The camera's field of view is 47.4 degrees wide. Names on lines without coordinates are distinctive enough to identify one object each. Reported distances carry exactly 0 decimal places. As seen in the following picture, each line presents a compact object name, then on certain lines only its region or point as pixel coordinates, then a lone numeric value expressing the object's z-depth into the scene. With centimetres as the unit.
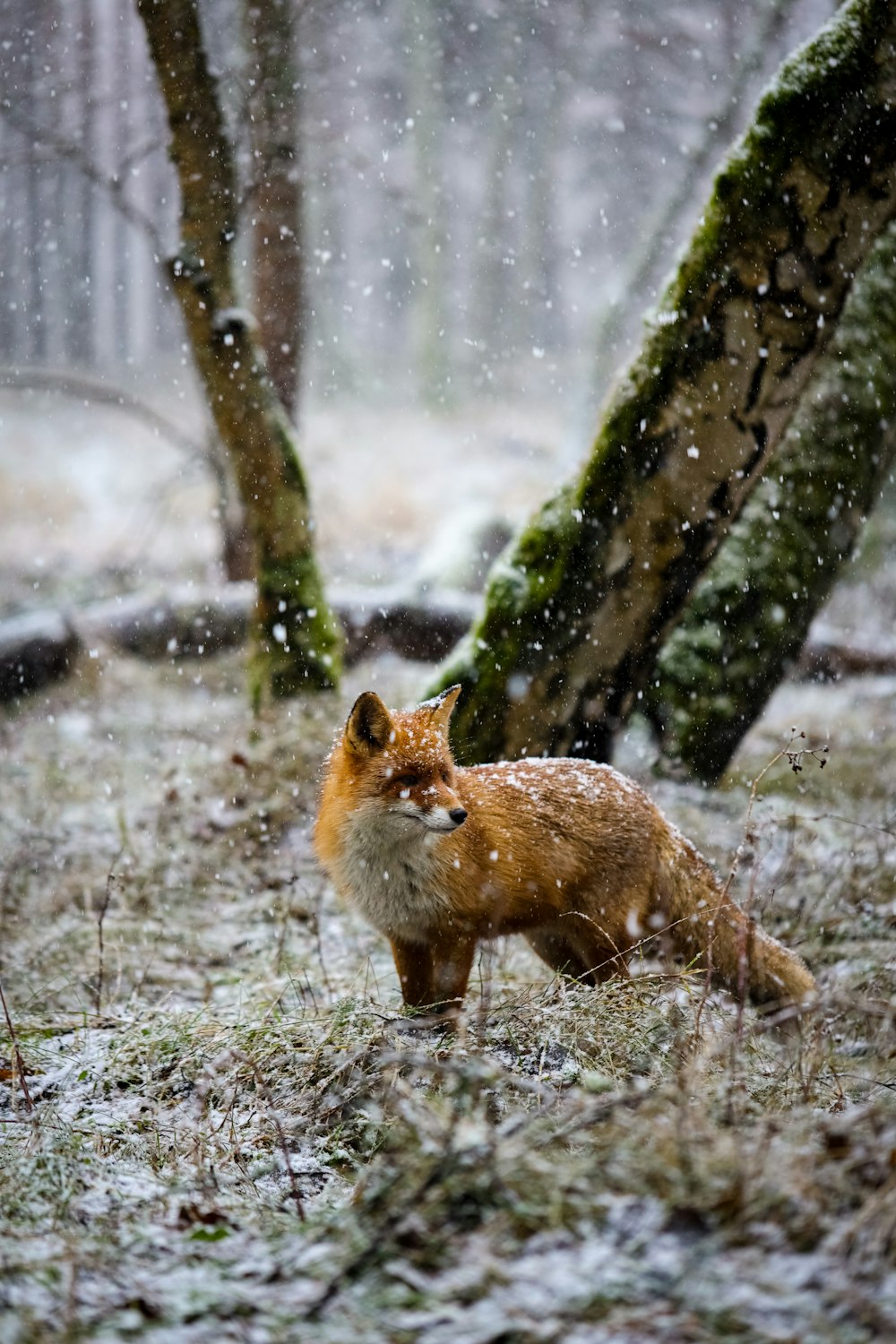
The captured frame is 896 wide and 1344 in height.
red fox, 398
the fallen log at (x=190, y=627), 981
